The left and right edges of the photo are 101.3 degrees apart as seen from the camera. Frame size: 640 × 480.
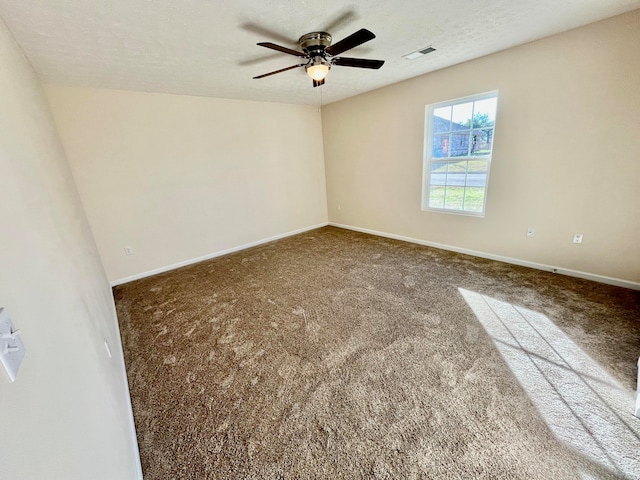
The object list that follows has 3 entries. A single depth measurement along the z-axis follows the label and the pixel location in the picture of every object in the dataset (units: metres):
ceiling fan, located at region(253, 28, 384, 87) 2.15
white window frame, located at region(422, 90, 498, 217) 3.25
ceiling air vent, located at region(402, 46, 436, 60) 2.67
